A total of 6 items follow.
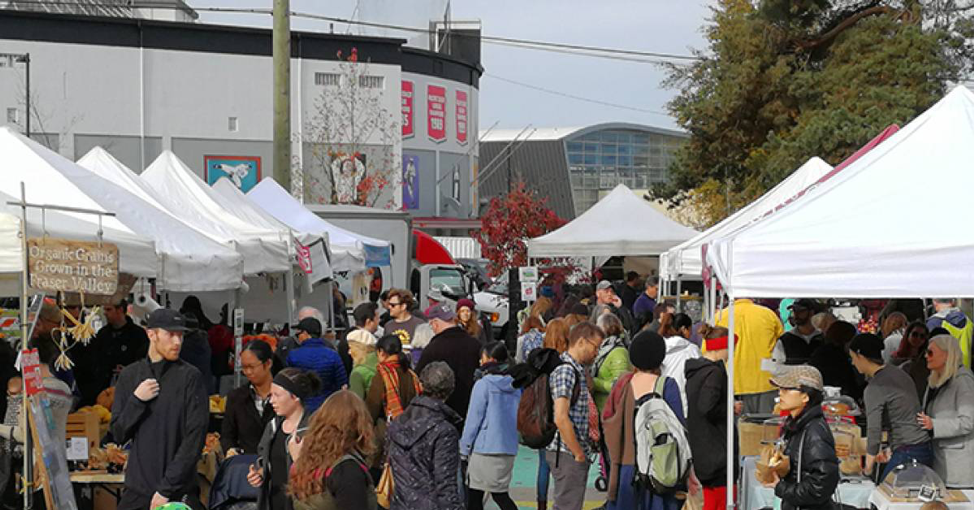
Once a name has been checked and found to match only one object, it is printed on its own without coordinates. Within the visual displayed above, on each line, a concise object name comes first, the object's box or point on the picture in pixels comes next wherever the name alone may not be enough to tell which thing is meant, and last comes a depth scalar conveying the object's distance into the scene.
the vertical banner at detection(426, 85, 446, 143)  58.50
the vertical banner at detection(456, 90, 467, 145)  60.97
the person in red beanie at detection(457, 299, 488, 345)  13.85
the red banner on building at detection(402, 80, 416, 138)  56.19
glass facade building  99.88
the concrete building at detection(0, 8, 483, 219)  46.75
